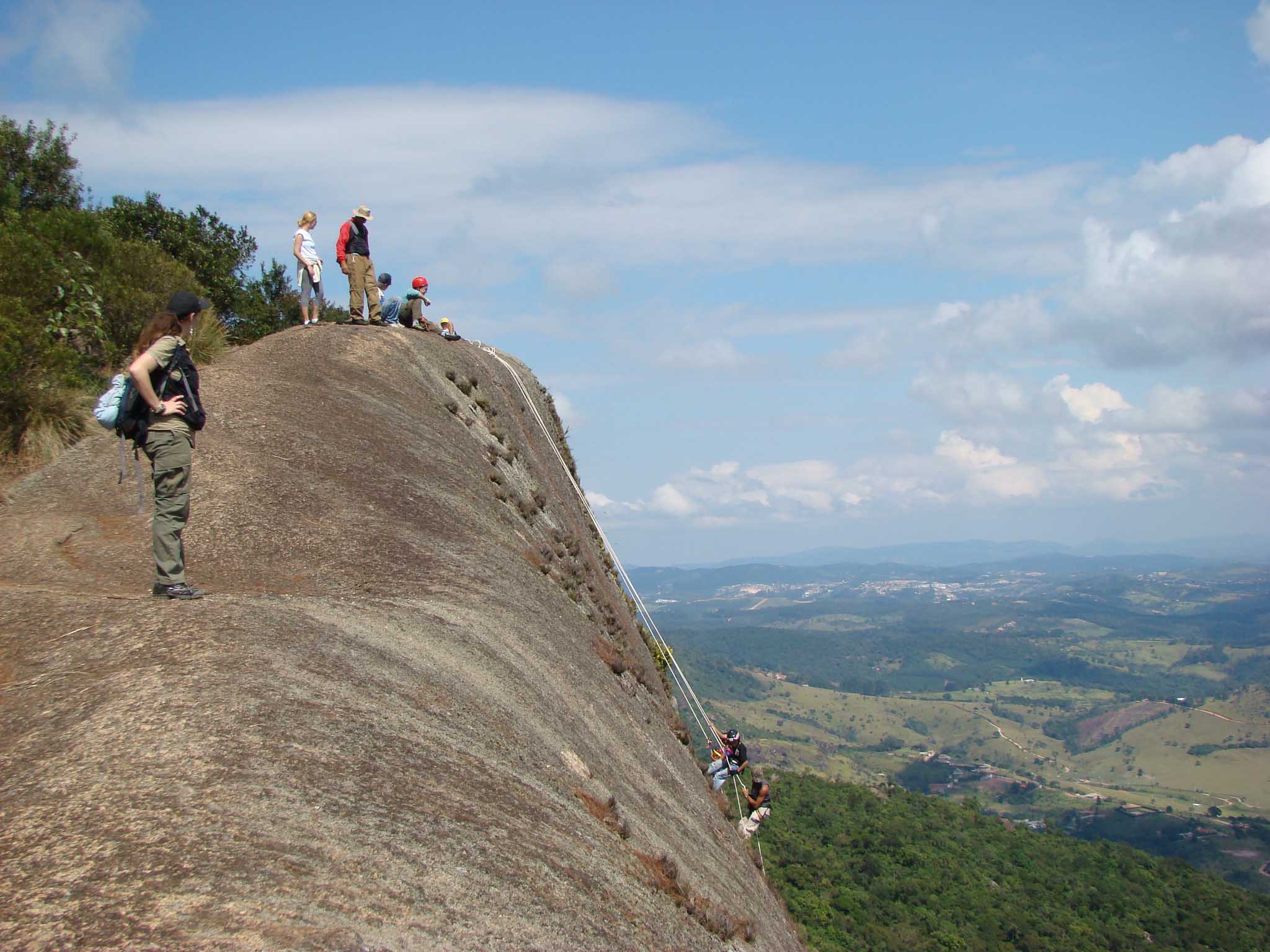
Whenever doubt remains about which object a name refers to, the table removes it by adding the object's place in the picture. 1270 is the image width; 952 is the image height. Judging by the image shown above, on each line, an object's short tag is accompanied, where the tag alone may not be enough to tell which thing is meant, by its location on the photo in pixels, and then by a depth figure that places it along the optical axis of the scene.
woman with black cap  8.59
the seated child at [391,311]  23.03
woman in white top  19.45
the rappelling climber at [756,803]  17.23
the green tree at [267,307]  32.48
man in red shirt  20.83
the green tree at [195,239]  33.97
